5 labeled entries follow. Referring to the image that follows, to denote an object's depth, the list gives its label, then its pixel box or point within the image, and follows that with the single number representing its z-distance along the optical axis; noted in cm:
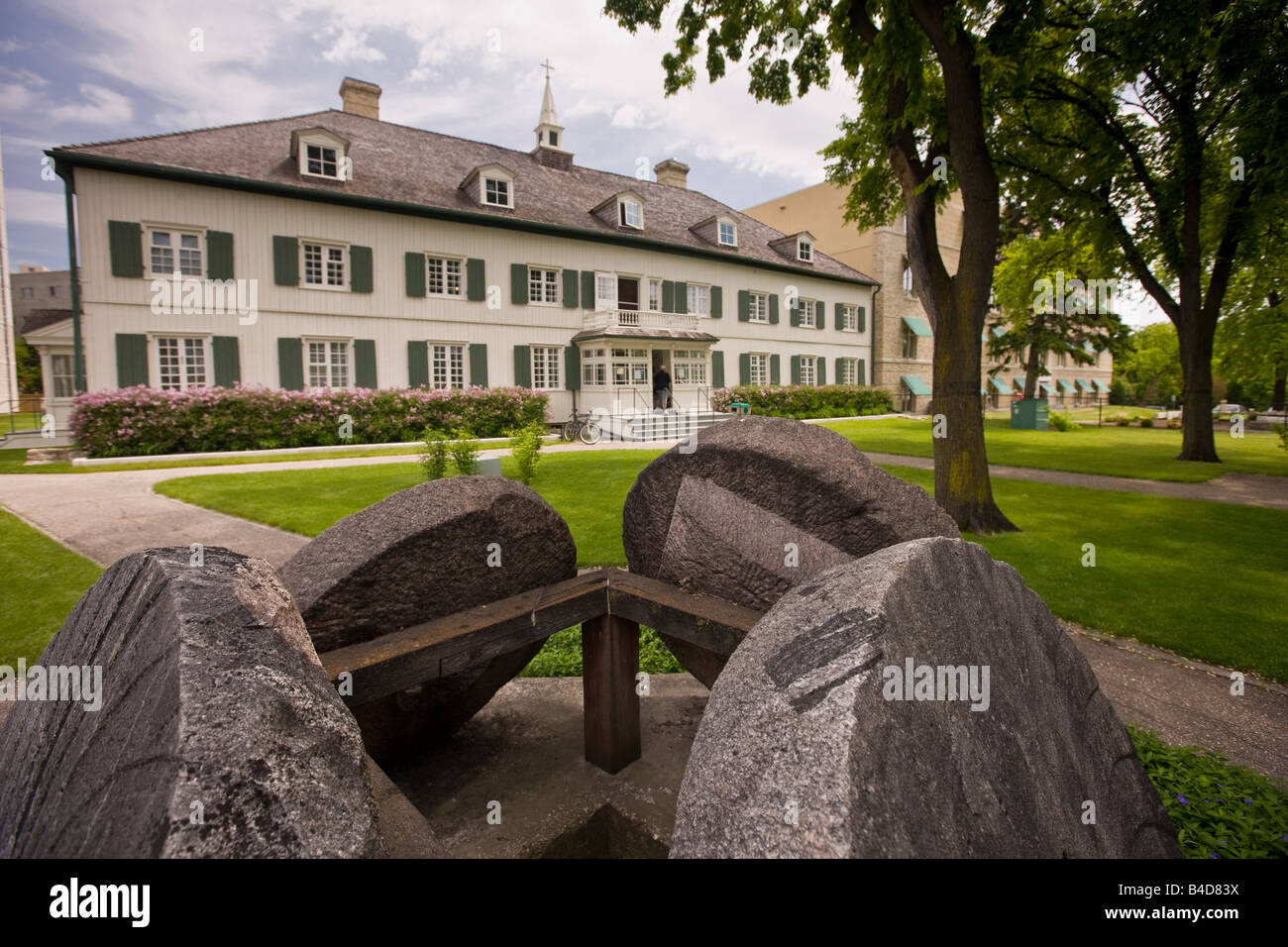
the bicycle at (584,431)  2081
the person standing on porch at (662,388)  2623
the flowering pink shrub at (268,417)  1523
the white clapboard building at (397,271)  1700
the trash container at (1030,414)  2444
